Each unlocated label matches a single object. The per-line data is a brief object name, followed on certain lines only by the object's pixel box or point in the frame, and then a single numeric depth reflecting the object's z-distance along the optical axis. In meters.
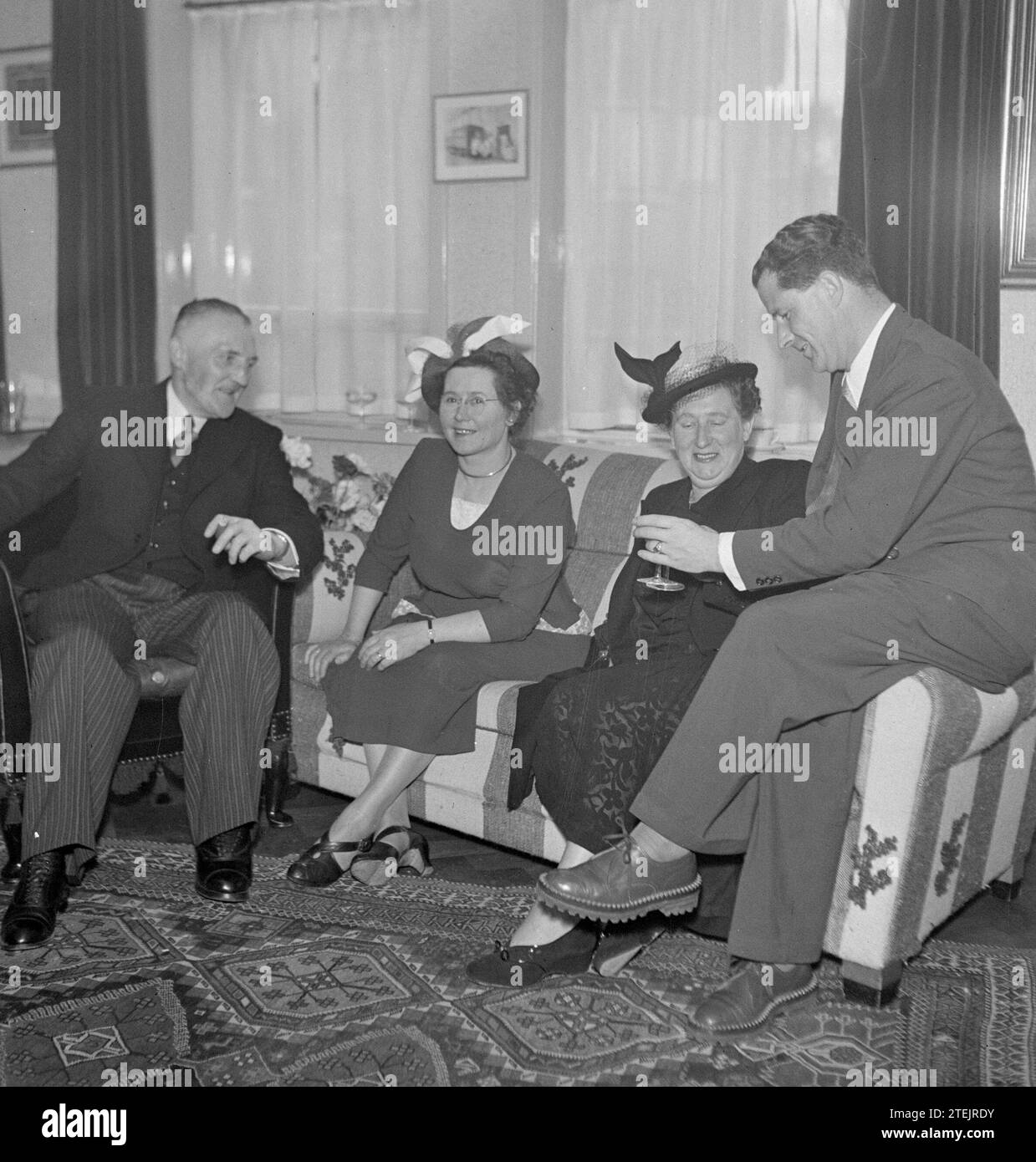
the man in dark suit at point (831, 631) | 2.20
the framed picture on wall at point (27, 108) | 4.83
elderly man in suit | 2.77
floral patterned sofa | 2.24
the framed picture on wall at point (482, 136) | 4.22
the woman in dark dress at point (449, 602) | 2.85
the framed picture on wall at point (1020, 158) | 3.21
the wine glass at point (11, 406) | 4.91
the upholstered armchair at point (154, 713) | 2.73
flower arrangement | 3.62
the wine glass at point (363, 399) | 4.67
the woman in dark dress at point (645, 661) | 2.43
